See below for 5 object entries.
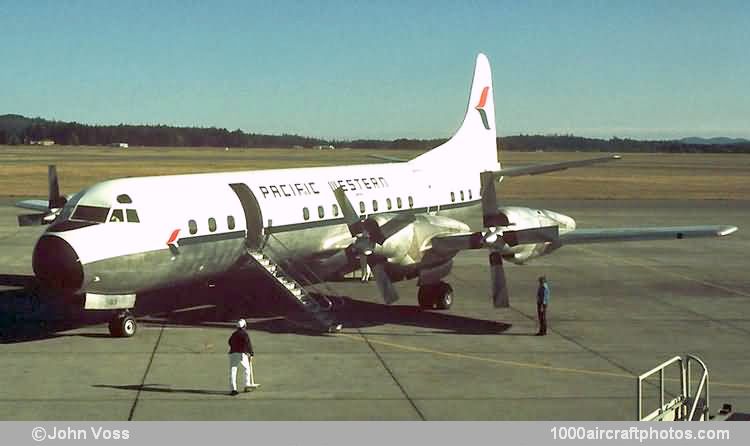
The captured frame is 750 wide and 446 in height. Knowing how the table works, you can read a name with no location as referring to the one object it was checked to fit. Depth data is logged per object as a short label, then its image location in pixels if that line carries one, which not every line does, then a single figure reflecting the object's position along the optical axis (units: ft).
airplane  73.10
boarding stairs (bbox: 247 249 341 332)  80.66
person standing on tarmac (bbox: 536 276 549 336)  78.84
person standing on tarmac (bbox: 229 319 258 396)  59.57
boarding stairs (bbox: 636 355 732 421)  47.38
